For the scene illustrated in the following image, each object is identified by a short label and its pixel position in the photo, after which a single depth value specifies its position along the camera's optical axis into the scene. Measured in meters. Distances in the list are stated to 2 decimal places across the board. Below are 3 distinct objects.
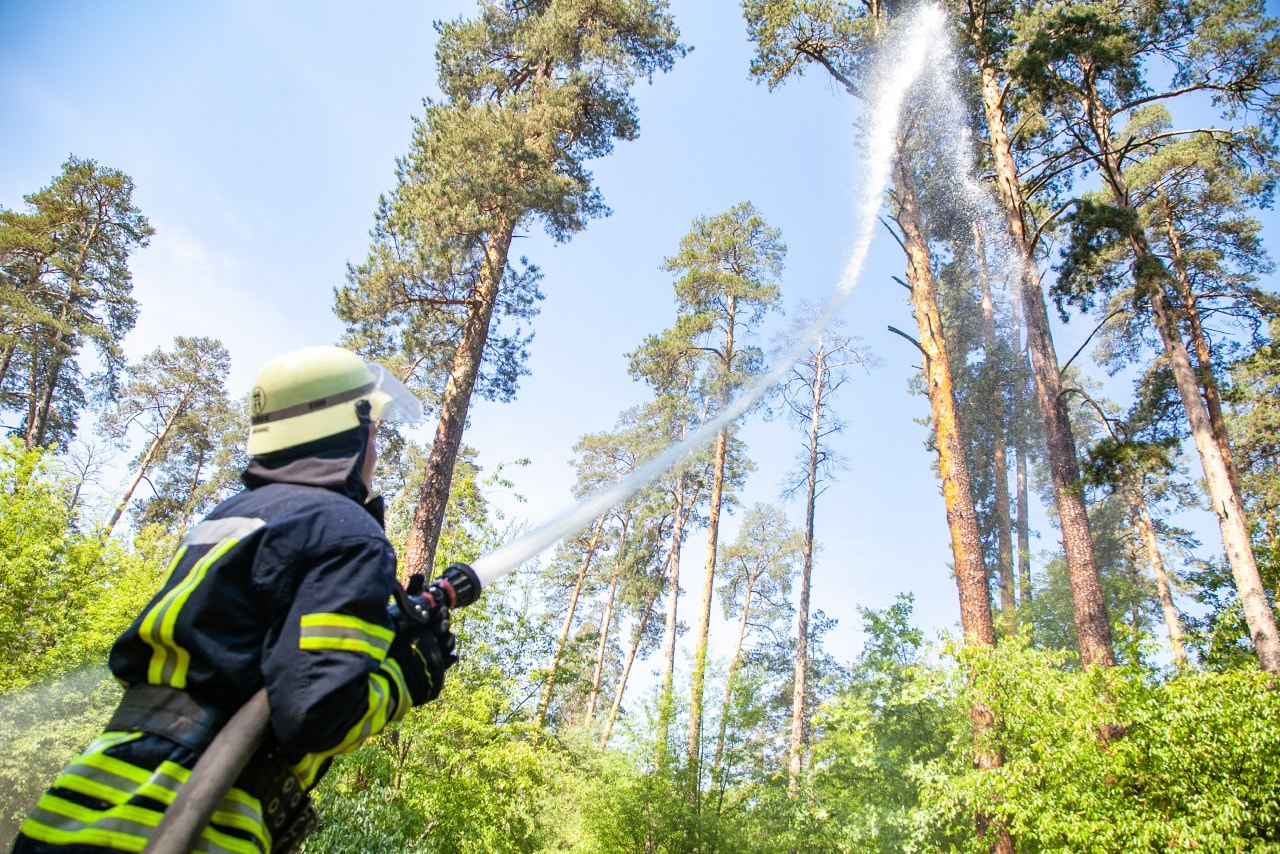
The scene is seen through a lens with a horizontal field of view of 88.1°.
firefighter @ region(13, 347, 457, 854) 1.40
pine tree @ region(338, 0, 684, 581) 11.26
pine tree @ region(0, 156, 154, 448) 21.86
